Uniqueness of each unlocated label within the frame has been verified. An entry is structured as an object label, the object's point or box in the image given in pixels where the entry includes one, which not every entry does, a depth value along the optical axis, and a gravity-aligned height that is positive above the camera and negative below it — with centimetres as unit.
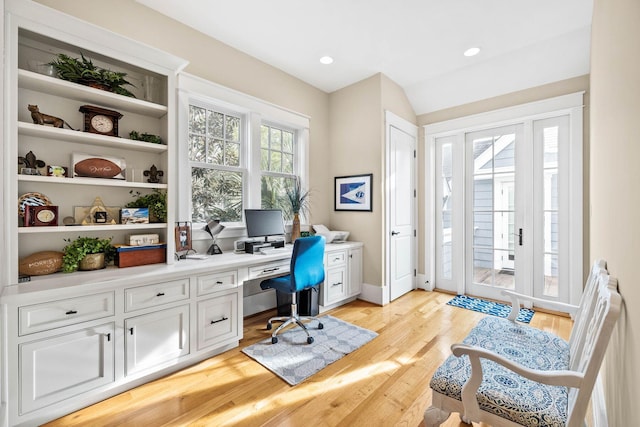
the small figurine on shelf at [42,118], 182 +62
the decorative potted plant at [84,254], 193 -31
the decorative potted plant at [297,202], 350 +12
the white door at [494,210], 354 +2
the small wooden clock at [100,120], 204 +68
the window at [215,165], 290 +50
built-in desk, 155 -77
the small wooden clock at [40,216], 181 -3
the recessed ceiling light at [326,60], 325 +178
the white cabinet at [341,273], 332 -78
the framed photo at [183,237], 253 -24
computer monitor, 296 -12
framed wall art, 368 +25
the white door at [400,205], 373 +8
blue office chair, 250 -58
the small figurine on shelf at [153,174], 235 +31
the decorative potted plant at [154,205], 230 +5
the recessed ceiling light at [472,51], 306 +178
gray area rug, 216 -121
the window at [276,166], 351 +58
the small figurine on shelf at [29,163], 182 +32
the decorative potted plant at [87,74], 191 +98
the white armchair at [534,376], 100 -76
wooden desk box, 210 -34
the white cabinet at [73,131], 167 +57
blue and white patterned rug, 323 -119
